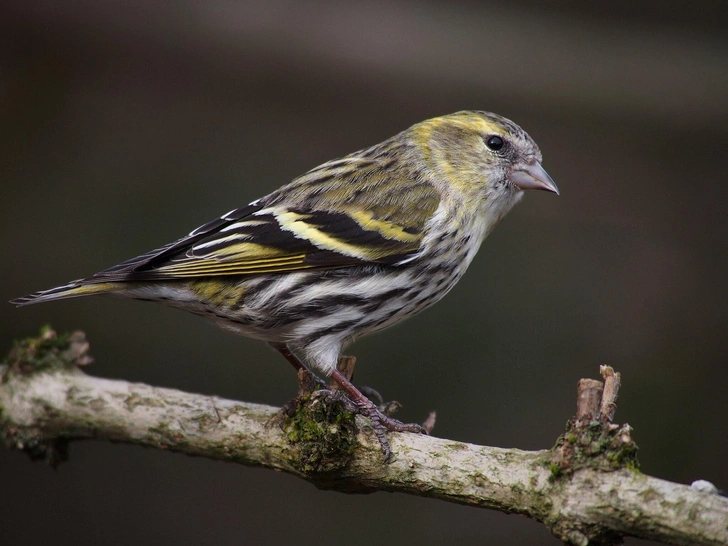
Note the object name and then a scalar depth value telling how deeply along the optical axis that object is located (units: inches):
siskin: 115.8
